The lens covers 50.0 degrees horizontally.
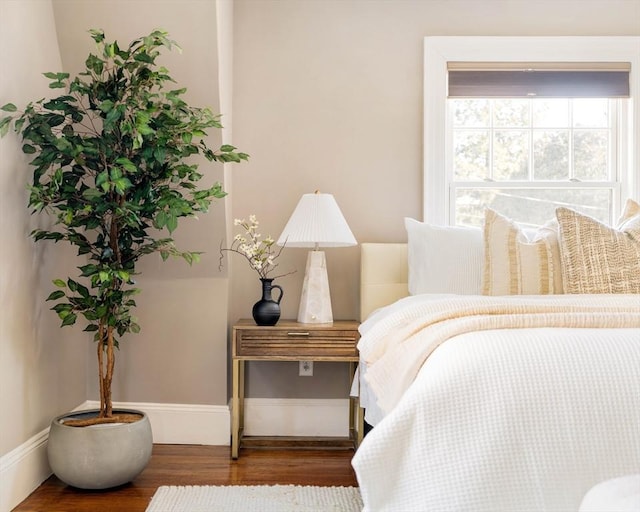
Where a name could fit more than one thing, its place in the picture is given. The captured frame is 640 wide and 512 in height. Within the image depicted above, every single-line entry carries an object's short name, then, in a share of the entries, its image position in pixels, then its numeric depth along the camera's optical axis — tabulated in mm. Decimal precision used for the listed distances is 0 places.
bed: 1649
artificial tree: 2633
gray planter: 2715
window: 3807
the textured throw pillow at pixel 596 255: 2926
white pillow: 3291
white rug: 2592
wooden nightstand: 3314
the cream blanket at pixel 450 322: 2072
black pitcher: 3393
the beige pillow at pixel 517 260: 3086
